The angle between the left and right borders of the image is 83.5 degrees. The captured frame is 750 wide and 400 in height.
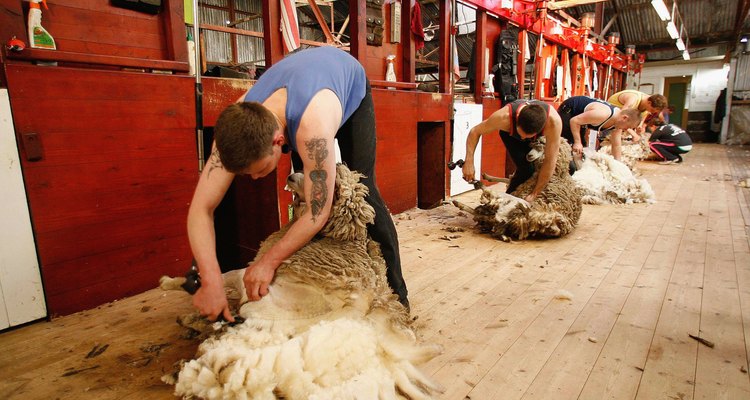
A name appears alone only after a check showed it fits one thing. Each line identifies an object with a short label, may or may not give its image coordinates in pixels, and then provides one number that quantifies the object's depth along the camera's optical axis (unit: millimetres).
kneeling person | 8766
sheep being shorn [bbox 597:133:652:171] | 7373
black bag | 6406
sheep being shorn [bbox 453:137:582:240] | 3502
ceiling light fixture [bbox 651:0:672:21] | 8615
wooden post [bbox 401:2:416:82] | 4648
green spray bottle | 2107
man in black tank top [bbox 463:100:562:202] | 3514
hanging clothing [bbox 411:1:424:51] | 4828
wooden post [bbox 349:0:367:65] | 3848
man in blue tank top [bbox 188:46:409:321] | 1398
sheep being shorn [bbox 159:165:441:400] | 1363
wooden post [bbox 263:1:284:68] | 3217
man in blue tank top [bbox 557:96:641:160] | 5156
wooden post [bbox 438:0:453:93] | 5111
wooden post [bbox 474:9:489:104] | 5992
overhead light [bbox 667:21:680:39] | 10859
